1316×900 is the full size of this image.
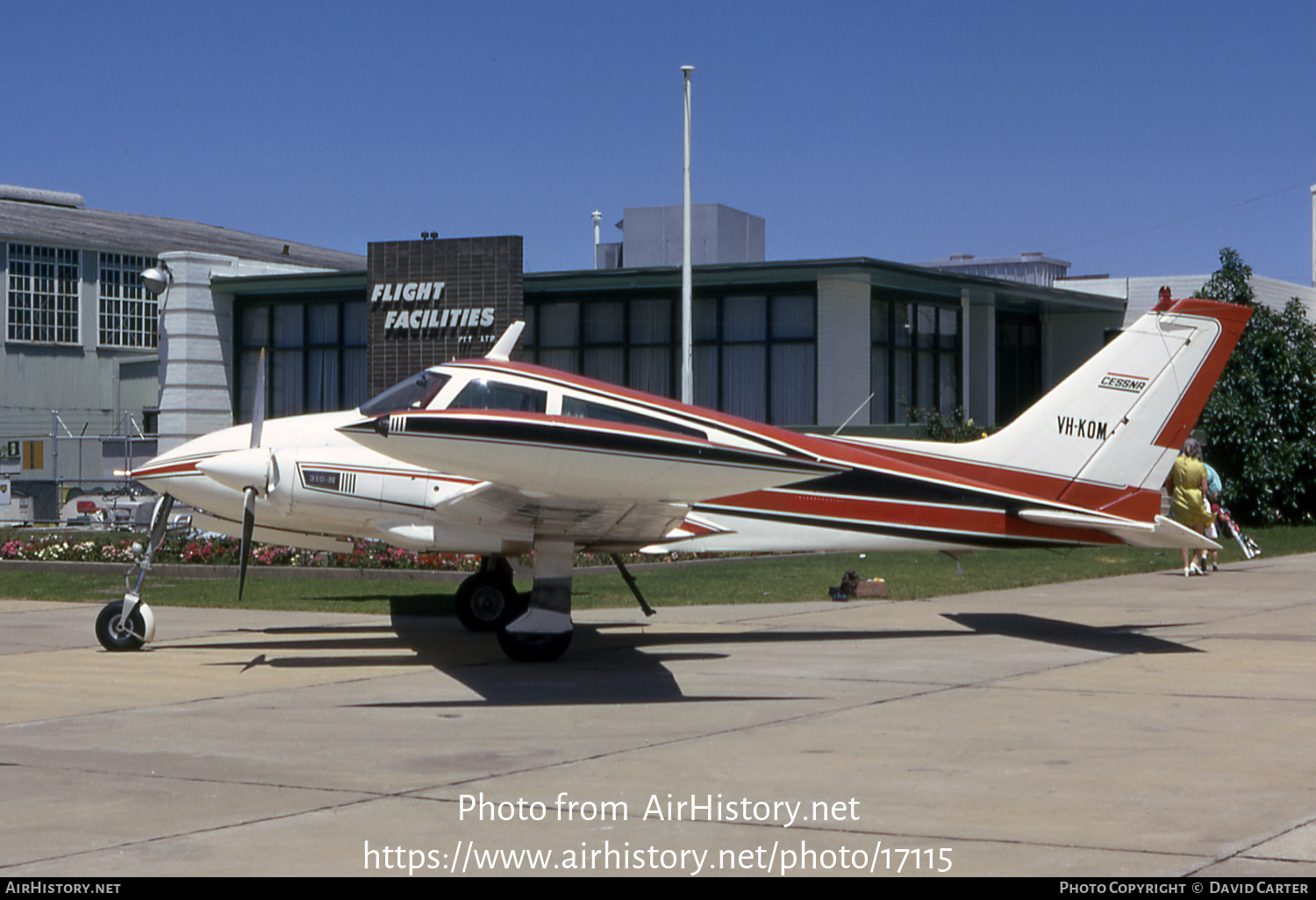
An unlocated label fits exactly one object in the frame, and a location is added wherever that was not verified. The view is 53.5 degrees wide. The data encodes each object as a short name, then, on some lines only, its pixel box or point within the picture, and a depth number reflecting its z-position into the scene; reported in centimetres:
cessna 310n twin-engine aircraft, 1087
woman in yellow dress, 1931
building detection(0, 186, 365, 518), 4403
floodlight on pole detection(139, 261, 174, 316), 3325
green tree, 3102
